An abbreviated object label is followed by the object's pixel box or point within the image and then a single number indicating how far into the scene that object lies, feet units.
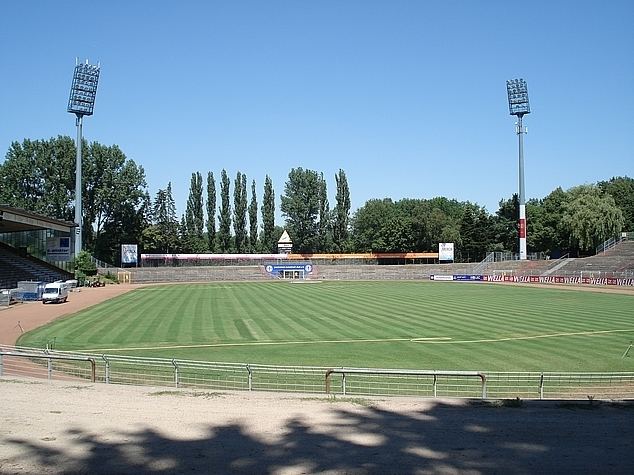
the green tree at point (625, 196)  388.16
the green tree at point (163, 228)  388.37
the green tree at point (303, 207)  438.40
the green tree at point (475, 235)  415.23
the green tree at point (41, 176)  330.34
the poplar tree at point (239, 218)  433.07
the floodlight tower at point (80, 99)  277.85
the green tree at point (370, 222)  470.39
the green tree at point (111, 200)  351.25
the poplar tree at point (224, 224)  430.20
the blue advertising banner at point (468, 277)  331.77
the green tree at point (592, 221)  330.34
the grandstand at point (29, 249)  207.75
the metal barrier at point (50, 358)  49.23
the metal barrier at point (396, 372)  41.63
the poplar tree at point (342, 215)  442.91
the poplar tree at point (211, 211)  432.66
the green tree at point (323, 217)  440.45
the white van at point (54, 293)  172.55
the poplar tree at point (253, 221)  436.76
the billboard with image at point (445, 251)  386.73
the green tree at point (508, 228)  417.69
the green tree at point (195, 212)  428.56
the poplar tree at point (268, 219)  440.45
